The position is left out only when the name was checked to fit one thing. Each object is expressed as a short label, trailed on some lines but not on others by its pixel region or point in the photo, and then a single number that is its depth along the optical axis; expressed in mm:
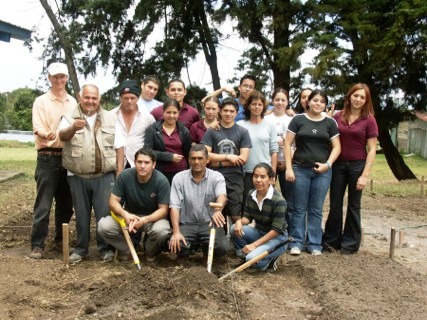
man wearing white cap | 5090
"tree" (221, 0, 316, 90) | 11188
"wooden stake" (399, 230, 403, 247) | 6643
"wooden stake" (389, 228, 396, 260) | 5574
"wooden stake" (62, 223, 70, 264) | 4973
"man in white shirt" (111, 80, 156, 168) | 5355
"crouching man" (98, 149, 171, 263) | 4969
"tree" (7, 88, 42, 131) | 44906
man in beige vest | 4980
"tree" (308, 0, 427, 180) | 10797
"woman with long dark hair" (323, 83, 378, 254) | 5387
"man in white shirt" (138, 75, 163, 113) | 5762
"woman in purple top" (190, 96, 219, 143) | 5445
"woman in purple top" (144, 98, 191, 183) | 5188
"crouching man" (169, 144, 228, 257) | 4930
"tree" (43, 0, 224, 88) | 12984
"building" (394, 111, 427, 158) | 33375
